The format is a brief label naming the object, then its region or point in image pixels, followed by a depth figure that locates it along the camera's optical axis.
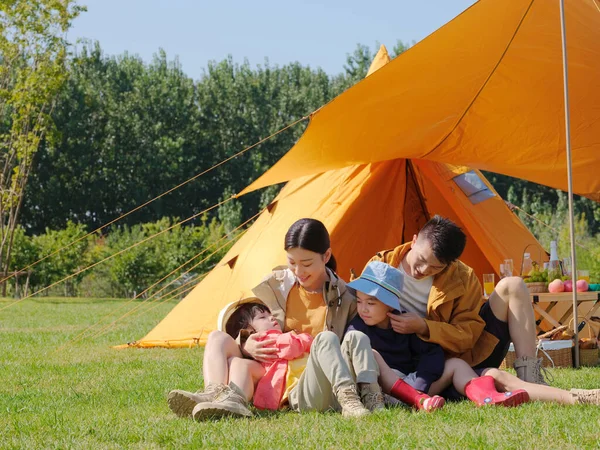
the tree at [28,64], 16.73
